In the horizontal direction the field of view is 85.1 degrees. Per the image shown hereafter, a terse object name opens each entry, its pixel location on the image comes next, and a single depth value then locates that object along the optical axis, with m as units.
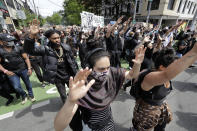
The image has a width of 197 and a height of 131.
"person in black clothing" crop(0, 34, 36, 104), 2.46
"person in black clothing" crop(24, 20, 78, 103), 1.98
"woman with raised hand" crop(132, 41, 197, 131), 1.22
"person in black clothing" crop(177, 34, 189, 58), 4.43
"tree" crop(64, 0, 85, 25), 28.38
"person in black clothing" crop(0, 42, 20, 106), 2.77
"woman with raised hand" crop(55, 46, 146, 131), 1.15
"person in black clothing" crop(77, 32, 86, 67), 3.88
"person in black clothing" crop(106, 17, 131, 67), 3.76
